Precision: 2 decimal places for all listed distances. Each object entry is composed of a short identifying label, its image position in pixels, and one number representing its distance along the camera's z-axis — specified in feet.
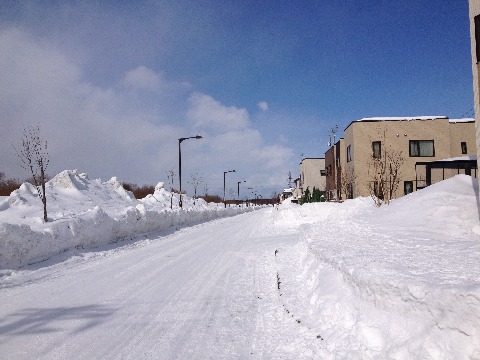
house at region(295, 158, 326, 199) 240.94
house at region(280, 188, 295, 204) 414.00
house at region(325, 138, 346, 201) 133.51
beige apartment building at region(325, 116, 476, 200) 107.96
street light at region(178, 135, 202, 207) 95.86
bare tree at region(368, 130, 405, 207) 54.24
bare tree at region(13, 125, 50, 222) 58.23
